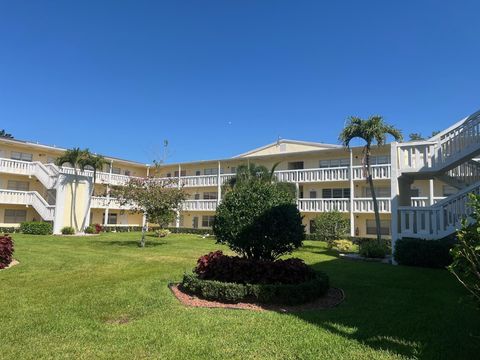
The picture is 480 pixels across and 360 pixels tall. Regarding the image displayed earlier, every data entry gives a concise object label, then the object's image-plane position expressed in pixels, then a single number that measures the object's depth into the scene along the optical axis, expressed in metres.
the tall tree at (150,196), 19.80
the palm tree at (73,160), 31.11
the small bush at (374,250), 16.17
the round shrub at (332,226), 24.50
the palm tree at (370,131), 19.09
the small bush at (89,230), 30.98
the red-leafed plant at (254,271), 8.27
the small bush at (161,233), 30.00
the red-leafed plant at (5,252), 12.14
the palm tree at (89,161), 31.42
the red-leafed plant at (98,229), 31.70
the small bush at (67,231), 29.17
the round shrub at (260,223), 9.16
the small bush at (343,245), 20.42
